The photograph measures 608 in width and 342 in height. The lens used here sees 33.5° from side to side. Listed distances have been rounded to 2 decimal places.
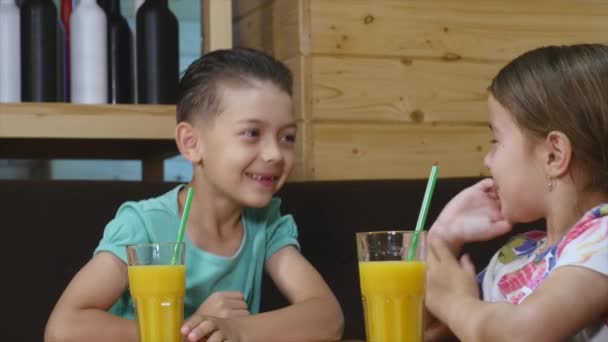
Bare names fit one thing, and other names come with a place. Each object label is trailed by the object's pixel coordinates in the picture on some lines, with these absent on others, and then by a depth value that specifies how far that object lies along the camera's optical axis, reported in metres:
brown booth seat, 2.03
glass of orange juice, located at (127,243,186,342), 1.32
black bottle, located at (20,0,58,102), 2.40
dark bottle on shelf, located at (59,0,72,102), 2.48
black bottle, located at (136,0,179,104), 2.50
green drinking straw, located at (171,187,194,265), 1.33
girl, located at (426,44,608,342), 1.34
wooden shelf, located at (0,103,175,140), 2.33
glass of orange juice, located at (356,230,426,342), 1.25
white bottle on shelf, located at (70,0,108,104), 2.43
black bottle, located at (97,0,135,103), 2.50
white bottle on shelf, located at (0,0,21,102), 2.38
